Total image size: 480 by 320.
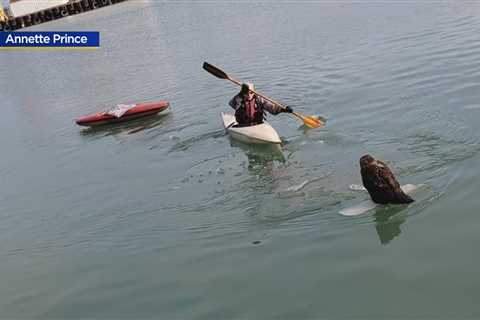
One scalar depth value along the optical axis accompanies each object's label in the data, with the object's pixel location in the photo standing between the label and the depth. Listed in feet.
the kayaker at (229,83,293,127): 46.01
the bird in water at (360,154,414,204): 29.04
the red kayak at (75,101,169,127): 58.23
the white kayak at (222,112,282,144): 44.83
